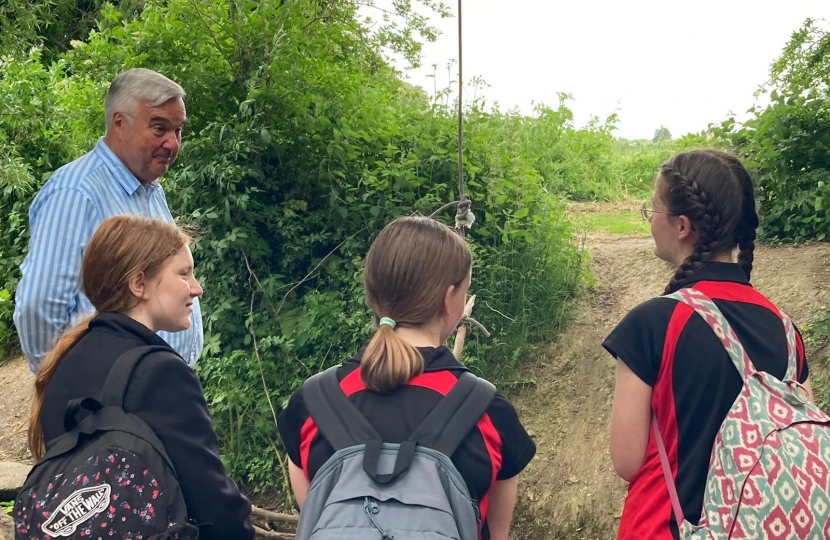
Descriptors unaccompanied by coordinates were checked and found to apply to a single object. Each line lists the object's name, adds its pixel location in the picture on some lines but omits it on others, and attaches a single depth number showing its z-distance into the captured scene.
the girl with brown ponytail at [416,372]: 1.68
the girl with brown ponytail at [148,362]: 1.82
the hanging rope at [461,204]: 2.67
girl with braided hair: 1.86
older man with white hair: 2.51
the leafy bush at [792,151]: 5.21
